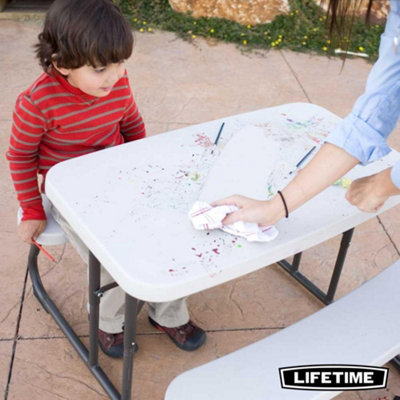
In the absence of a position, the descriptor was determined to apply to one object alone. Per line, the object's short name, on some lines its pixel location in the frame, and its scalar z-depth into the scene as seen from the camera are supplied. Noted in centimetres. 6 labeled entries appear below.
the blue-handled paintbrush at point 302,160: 175
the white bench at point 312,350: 145
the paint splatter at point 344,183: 166
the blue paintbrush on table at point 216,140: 181
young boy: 169
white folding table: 134
